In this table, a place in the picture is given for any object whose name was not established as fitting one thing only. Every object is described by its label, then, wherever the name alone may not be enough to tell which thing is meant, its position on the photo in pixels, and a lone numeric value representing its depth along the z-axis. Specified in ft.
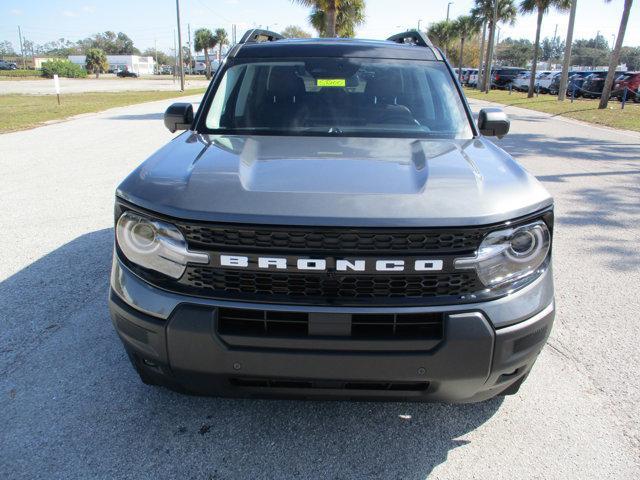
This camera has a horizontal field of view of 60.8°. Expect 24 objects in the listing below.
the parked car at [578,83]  104.95
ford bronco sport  6.59
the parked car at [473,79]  173.99
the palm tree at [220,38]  345.72
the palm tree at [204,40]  344.90
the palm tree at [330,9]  71.78
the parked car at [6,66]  293.02
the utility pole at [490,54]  130.52
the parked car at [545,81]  124.47
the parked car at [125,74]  277.85
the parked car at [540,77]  128.76
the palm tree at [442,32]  216.82
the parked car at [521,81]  129.29
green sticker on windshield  11.46
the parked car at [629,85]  91.76
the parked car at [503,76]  145.38
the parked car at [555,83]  120.26
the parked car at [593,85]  101.24
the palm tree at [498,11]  152.87
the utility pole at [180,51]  120.02
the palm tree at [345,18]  81.00
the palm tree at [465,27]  165.48
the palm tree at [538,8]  108.17
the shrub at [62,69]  224.33
